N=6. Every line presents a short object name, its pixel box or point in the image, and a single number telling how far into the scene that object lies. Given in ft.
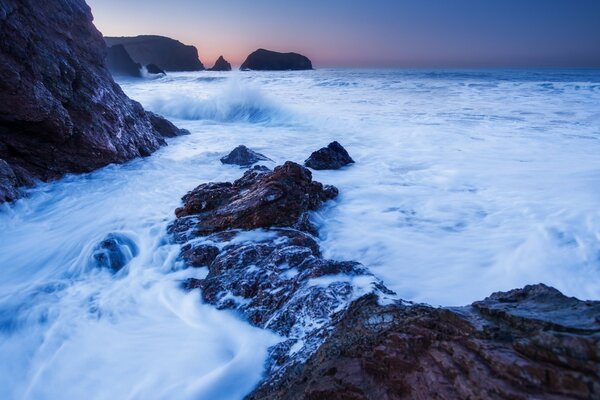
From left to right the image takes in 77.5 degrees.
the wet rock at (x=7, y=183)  15.56
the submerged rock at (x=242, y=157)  23.89
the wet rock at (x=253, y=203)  12.49
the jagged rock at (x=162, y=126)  33.17
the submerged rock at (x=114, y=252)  12.20
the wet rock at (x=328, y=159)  23.20
